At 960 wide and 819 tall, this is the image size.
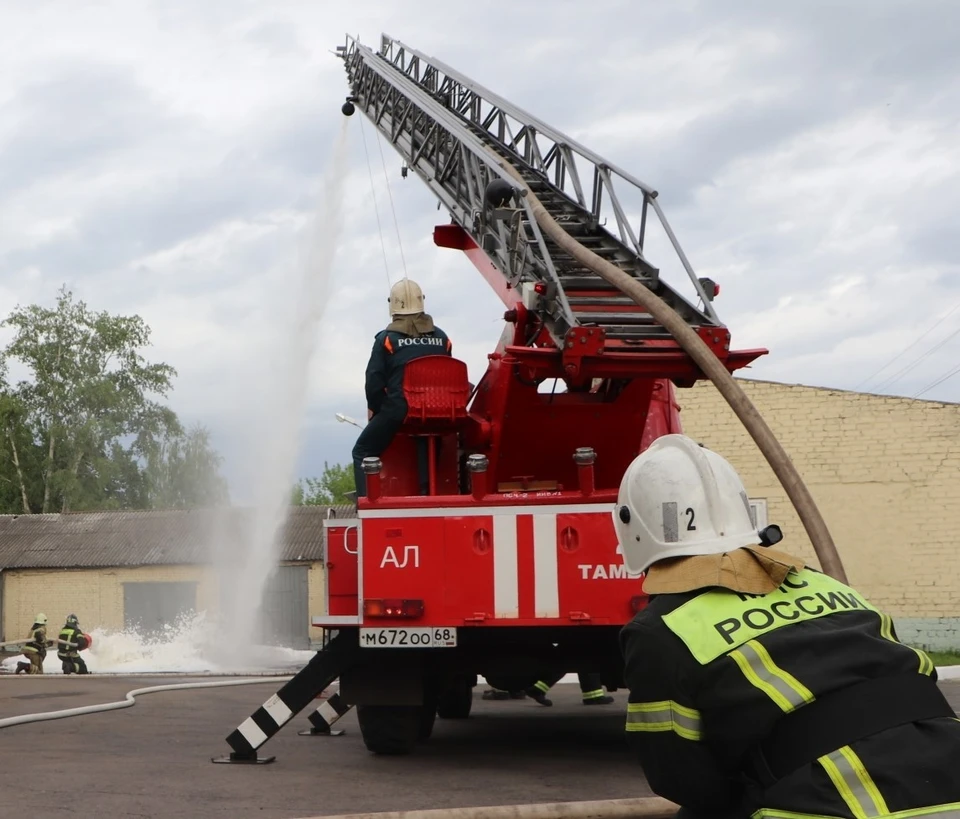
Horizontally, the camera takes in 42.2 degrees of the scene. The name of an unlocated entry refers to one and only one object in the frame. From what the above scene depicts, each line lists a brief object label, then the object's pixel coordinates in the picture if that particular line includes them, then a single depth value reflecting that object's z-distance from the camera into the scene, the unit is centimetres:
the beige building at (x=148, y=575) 3425
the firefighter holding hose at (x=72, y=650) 2109
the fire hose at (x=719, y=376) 436
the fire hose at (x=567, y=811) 515
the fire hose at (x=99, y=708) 950
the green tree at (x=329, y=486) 7856
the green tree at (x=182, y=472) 5116
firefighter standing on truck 808
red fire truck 714
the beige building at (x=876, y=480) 2189
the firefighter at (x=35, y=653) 2128
